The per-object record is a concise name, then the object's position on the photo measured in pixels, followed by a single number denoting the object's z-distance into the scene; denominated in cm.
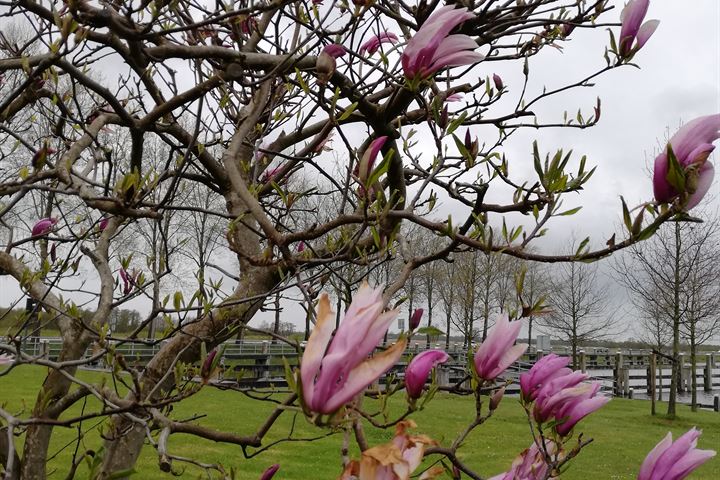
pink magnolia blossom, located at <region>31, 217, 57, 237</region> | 233
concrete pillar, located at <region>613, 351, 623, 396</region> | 1988
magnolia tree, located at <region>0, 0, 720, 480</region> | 80
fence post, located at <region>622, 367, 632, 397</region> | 1985
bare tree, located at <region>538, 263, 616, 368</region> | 2148
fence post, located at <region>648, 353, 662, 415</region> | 1324
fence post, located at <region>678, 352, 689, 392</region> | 2179
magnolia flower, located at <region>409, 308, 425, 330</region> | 150
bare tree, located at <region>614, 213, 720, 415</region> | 1373
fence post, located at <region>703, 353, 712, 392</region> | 2252
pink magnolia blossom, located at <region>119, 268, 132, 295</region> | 283
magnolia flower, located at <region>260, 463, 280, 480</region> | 94
